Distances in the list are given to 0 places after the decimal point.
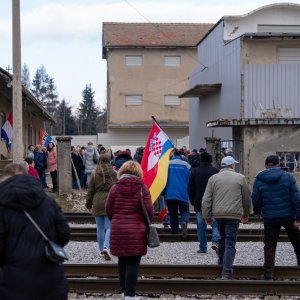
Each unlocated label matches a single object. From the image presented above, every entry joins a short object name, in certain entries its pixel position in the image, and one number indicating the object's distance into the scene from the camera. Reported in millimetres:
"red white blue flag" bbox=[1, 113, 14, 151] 25422
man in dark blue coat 9391
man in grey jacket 9586
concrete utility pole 18562
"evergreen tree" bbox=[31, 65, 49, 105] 129375
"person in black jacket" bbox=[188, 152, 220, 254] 11492
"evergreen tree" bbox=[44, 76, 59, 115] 119625
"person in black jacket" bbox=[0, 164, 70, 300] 5016
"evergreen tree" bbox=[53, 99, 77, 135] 97188
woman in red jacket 7891
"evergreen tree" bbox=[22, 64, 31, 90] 133375
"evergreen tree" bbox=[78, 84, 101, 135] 106562
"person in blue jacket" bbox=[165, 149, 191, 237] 12414
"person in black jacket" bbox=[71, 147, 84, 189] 23062
